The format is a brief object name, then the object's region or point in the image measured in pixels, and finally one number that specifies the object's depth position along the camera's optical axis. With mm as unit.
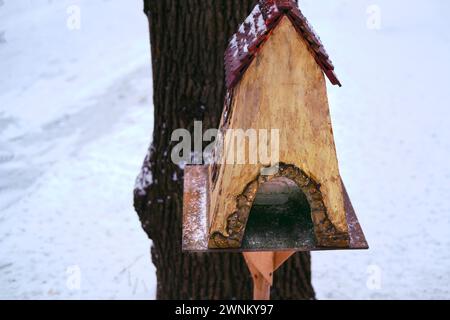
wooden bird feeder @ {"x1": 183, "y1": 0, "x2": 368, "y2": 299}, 2132
